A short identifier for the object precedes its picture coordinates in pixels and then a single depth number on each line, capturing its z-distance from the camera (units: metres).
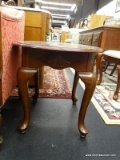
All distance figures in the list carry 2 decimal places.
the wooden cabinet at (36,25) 1.38
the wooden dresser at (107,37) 1.71
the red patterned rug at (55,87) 1.49
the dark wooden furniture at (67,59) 0.75
